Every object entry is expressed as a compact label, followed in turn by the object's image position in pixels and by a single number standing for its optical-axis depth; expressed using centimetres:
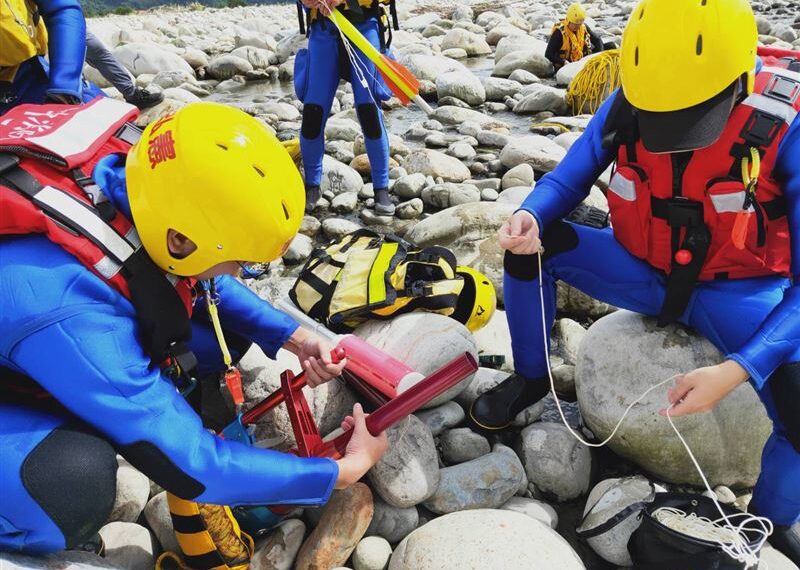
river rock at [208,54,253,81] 1306
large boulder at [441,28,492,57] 1631
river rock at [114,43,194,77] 1276
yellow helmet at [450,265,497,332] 385
